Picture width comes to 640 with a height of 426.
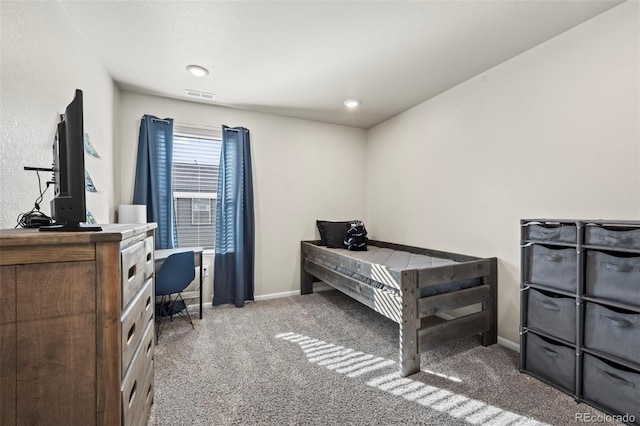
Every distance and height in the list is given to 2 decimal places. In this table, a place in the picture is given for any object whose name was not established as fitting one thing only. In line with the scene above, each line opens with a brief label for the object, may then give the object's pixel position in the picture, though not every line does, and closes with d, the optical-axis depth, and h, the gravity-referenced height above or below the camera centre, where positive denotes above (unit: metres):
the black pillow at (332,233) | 3.62 -0.33
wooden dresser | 0.73 -0.35
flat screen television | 0.91 +0.11
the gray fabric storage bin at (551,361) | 1.70 -1.04
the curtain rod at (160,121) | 3.01 +1.03
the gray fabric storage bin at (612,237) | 1.46 -0.16
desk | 2.56 -0.47
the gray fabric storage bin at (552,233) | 1.72 -0.17
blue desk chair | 2.48 -0.65
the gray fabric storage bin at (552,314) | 1.71 -0.73
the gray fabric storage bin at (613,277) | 1.46 -0.40
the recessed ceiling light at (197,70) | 2.41 +1.30
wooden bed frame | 1.98 -0.77
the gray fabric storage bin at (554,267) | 1.71 -0.40
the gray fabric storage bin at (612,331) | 1.44 -0.71
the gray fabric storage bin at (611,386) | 1.45 -1.03
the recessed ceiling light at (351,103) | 3.12 +1.28
